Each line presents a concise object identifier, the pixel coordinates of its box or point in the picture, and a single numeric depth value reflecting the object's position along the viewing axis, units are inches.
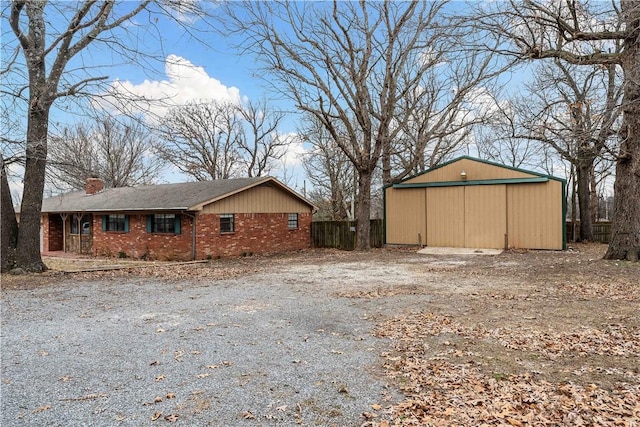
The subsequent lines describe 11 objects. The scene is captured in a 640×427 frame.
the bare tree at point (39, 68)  348.9
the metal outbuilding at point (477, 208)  601.0
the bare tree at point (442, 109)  708.0
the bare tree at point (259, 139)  1226.0
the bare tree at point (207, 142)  1179.3
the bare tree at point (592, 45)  357.4
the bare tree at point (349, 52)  639.1
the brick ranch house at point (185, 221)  618.8
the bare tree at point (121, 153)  1114.4
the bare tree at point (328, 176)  973.8
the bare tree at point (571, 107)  646.5
